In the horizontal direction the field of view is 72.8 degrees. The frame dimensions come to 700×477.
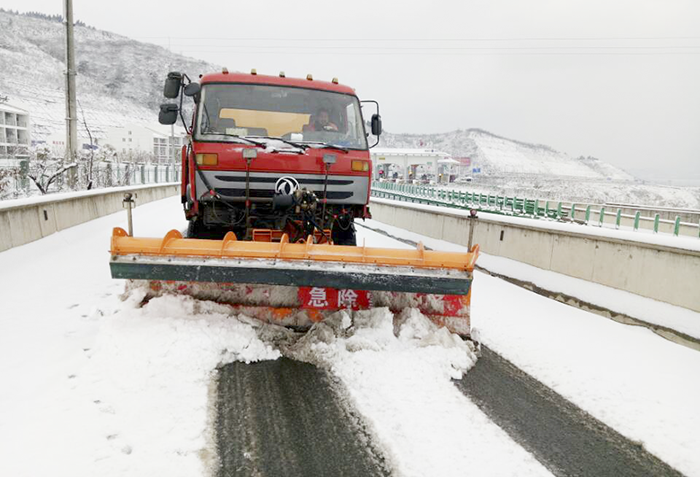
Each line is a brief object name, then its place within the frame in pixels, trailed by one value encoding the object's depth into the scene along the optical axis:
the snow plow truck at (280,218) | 3.95
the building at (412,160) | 70.56
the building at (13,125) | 69.12
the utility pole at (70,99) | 14.46
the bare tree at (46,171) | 14.38
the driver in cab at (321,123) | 5.81
